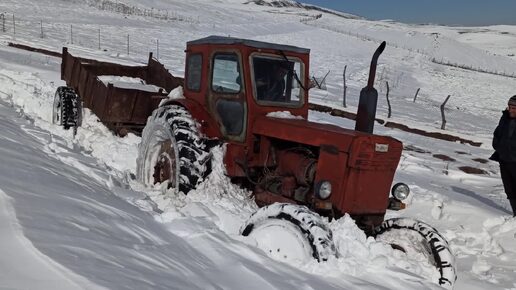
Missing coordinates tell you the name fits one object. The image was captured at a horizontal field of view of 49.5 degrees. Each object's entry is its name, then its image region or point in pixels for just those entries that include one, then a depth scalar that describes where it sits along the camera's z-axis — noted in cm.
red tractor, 448
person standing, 671
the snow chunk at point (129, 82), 946
